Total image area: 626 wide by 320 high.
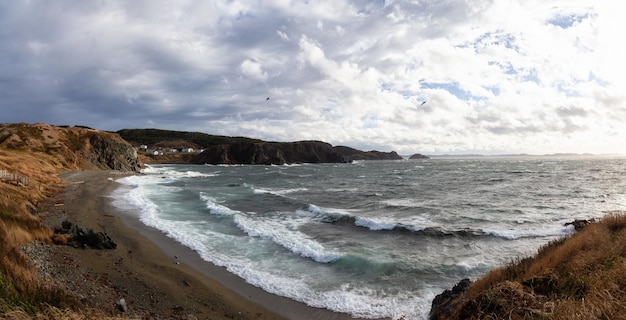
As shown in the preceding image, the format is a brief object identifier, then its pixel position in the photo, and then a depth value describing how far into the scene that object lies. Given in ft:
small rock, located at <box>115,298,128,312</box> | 29.53
